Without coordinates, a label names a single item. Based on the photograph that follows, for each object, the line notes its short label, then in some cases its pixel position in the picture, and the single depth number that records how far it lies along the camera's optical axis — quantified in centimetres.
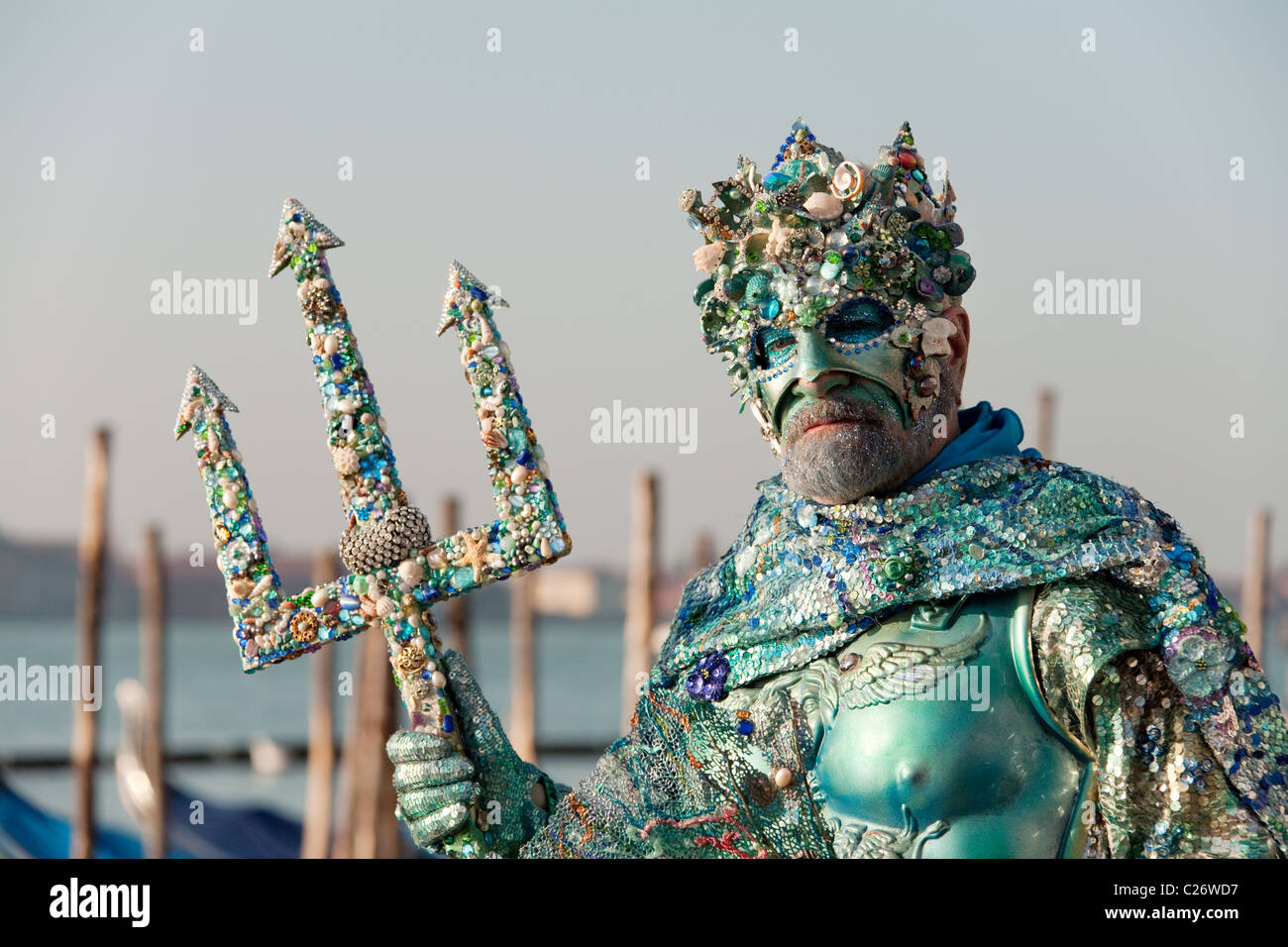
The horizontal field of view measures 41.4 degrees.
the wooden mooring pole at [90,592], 1350
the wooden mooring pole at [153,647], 1481
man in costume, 312
